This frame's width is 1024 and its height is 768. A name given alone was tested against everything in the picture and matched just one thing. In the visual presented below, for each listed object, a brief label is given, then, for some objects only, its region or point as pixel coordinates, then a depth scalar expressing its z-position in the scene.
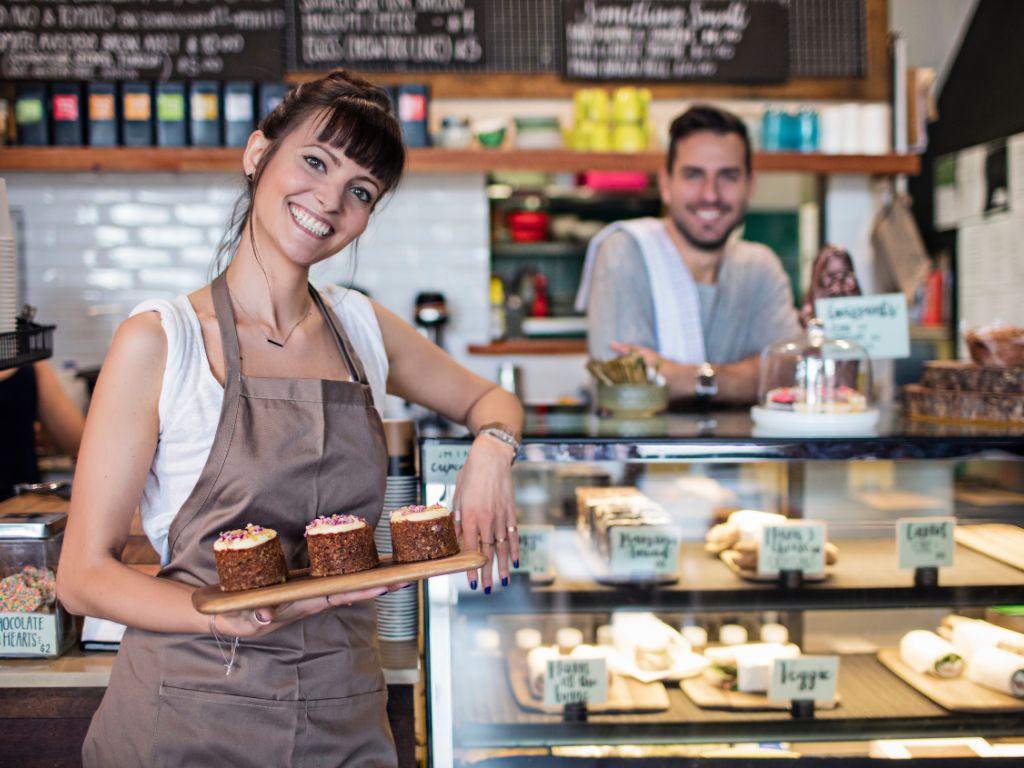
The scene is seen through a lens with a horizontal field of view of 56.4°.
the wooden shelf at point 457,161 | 4.28
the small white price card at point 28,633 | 1.73
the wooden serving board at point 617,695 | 2.02
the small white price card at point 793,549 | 2.07
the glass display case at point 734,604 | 2.00
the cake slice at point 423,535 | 1.43
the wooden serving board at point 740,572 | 2.06
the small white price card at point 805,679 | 2.07
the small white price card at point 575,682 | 2.02
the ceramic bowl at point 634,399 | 2.17
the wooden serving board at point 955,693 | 2.05
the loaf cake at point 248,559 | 1.26
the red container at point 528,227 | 5.80
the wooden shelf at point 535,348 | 4.80
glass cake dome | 1.96
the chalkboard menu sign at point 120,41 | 4.39
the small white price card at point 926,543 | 2.08
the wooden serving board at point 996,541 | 2.05
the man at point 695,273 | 2.94
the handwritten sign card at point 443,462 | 1.85
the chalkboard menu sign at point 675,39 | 4.65
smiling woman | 1.31
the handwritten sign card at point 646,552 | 2.06
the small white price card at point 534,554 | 2.04
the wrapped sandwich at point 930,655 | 2.14
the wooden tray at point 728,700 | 2.06
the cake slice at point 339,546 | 1.34
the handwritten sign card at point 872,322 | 2.22
